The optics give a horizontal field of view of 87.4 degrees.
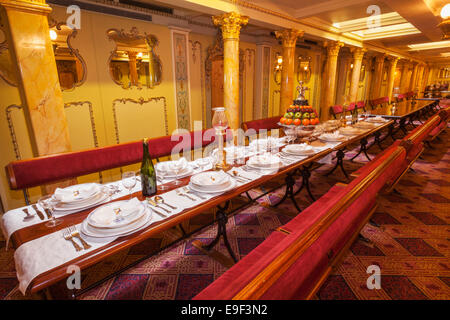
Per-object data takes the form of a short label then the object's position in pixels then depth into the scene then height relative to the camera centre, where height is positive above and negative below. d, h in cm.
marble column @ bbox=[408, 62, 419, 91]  1507 +78
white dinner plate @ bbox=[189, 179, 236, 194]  147 -58
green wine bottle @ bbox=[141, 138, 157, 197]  145 -49
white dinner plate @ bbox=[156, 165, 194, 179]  172 -56
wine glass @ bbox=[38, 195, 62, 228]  115 -53
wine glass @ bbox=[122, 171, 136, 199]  134 -46
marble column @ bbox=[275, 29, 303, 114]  528 +63
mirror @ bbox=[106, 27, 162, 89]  393 +62
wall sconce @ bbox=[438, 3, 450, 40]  390 +114
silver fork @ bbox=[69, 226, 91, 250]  100 -60
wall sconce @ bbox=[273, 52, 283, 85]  703 +69
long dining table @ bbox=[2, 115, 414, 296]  85 -60
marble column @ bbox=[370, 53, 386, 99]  1025 +77
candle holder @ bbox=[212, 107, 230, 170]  171 -20
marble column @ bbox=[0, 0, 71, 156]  222 +27
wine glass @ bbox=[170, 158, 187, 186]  171 -51
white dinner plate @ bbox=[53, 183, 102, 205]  131 -55
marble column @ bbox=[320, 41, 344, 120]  700 +54
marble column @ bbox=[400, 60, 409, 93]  1515 +80
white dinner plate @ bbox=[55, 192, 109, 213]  127 -58
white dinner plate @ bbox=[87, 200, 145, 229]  107 -56
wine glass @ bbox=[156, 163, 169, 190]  171 -54
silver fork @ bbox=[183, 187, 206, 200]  143 -59
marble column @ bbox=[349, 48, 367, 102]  813 +72
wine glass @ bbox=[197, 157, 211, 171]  183 -54
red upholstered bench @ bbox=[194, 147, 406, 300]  63 -50
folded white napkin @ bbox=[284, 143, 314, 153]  224 -51
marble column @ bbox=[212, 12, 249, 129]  404 +65
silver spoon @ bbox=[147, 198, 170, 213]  129 -59
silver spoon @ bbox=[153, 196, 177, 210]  133 -59
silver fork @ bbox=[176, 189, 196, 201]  142 -59
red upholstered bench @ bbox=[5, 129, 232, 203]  177 -54
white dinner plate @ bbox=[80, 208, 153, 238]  105 -59
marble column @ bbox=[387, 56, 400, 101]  1118 +90
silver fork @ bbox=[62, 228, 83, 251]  98 -60
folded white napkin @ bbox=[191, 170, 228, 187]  151 -54
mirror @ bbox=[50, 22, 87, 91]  333 +55
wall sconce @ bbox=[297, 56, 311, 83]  799 +84
